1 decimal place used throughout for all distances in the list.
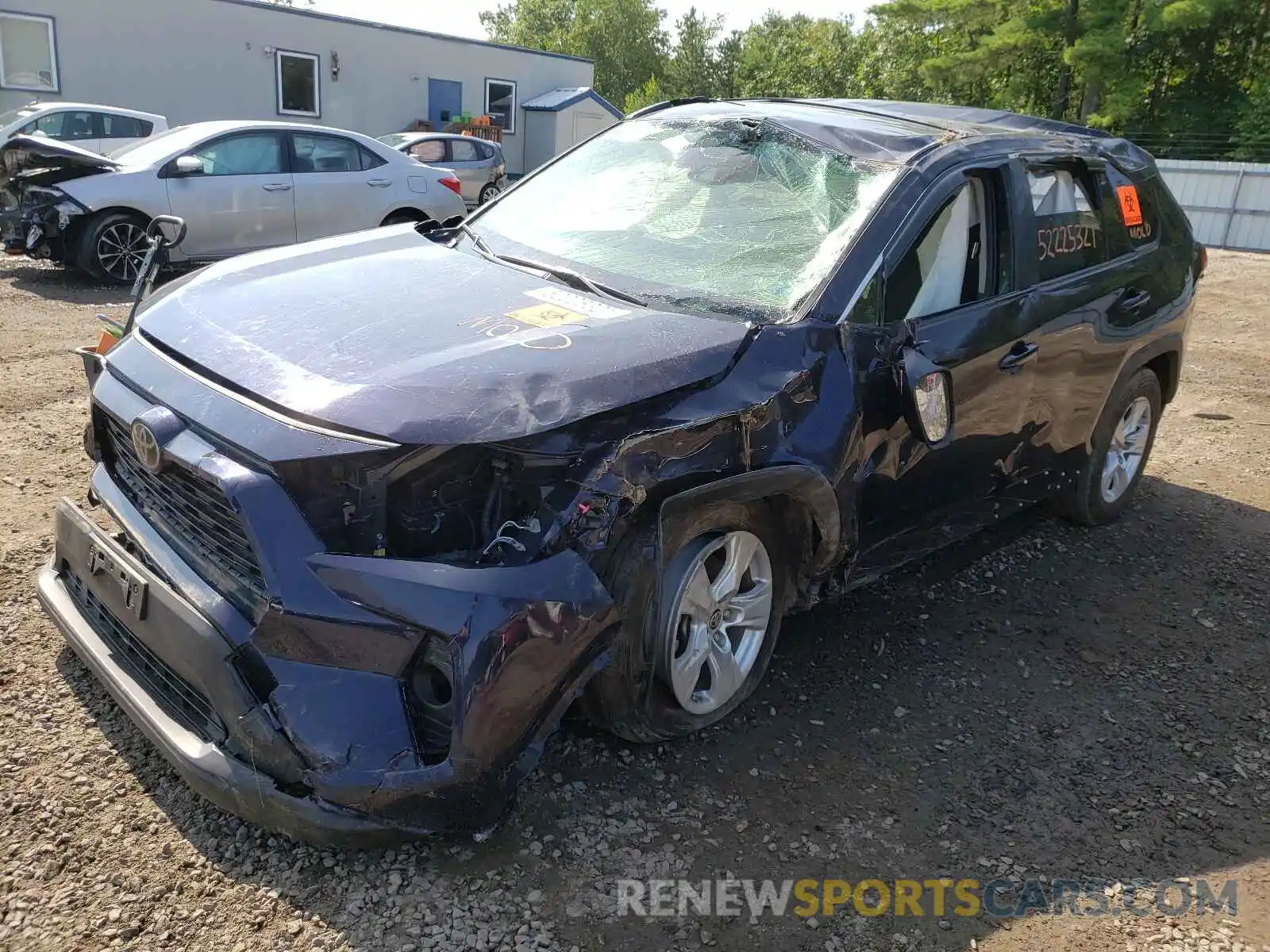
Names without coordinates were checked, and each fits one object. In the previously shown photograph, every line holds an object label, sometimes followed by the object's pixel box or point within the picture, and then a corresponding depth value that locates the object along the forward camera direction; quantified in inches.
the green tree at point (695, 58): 1994.3
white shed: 956.6
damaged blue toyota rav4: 89.6
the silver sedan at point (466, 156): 645.3
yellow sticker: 112.0
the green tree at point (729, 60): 1991.9
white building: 672.4
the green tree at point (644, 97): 1710.1
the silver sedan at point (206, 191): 358.3
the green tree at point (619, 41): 2144.4
